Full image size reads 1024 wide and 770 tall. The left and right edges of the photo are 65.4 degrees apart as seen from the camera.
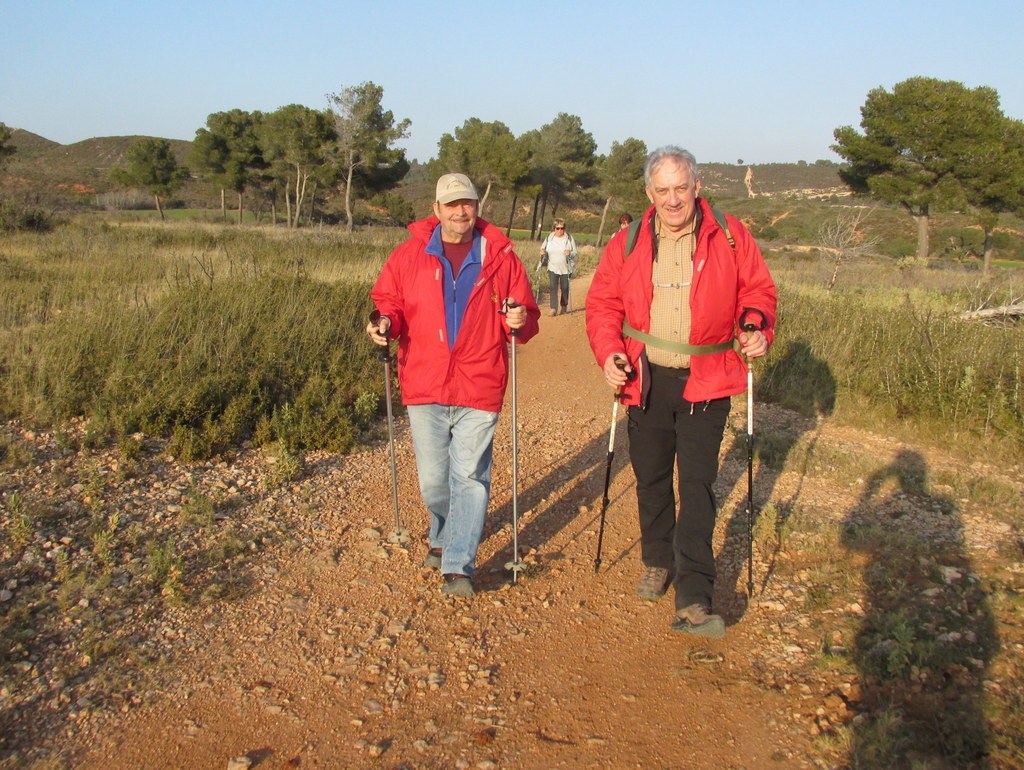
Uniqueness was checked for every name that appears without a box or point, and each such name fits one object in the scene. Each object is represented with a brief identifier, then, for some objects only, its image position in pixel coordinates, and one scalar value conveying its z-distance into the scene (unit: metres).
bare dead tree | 17.77
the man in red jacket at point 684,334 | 3.74
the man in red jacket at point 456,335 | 4.08
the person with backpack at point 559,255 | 13.97
